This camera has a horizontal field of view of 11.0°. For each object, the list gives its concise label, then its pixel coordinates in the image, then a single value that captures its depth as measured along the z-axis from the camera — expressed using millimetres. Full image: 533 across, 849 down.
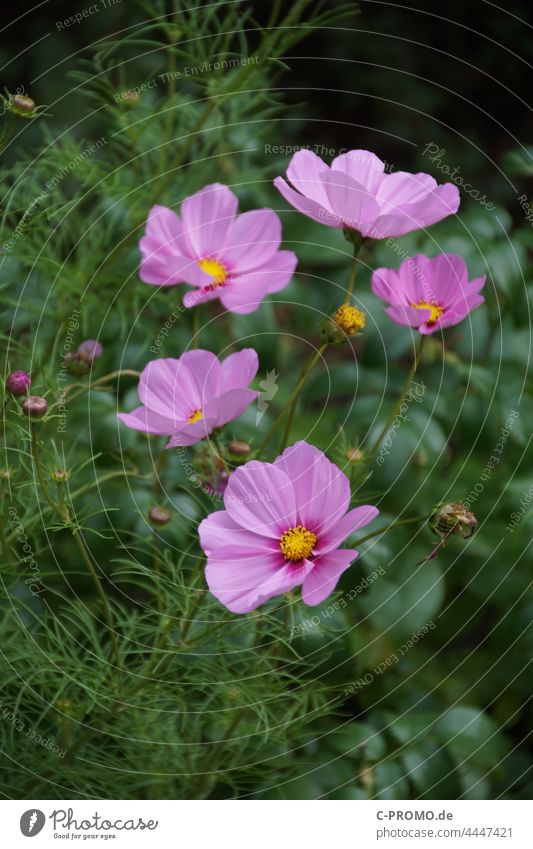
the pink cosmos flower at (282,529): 1008
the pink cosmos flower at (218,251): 1089
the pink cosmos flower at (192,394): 1021
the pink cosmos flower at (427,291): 1045
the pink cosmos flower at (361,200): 1029
